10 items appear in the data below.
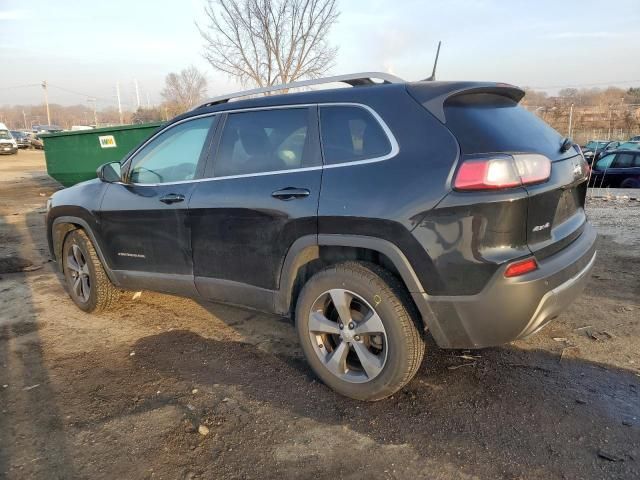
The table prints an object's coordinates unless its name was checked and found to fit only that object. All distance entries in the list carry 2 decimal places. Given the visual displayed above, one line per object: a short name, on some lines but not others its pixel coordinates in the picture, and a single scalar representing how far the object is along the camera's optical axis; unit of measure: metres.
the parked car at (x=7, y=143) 33.97
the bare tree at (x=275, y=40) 15.52
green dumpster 10.05
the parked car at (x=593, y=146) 13.54
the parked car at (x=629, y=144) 16.62
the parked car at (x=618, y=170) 12.62
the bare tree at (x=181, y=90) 44.47
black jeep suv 2.43
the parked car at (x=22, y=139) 43.97
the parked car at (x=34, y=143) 44.50
